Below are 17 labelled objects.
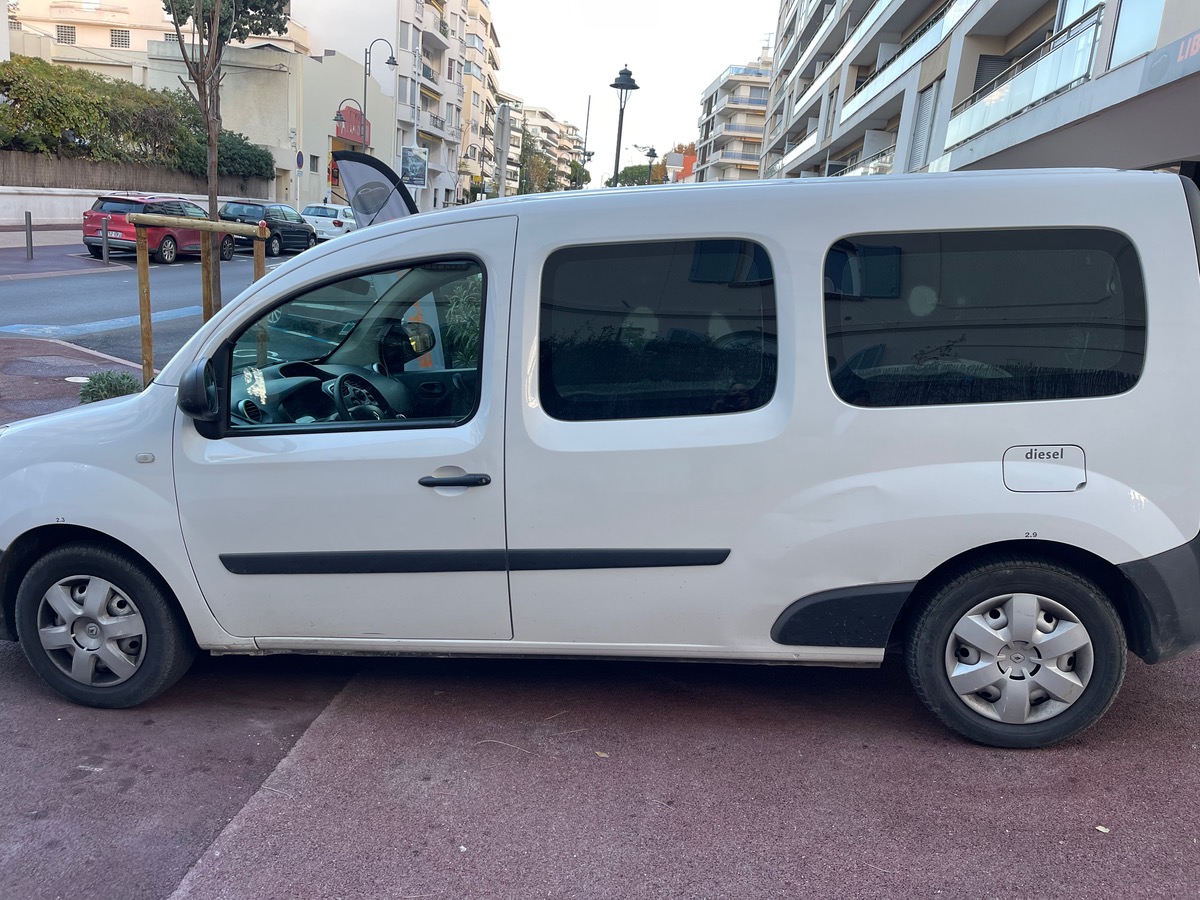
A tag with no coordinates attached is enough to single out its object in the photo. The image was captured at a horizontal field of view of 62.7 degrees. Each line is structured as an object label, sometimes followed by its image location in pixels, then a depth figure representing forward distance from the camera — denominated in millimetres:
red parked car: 22781
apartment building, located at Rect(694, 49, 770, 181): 97938
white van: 3209
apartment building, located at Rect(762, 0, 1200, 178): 12023
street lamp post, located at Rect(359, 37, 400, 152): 48225
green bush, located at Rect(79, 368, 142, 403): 7973
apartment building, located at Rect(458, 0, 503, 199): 79262
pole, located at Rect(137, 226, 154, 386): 6641
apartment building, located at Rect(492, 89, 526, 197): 113525
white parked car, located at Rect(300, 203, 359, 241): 33594
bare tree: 8602
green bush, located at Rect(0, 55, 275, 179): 31188
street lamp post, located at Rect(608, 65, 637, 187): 21672
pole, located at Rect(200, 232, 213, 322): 7023
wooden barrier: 6066
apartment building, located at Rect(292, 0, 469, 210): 59688
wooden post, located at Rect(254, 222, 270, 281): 6473
